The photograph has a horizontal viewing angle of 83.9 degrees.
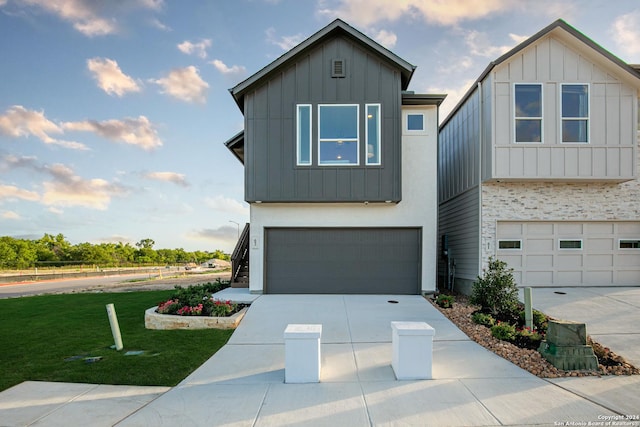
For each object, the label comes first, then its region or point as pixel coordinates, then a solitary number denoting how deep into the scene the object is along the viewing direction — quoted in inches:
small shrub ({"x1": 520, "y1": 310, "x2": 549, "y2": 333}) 296.9
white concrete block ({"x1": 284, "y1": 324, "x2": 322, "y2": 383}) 198.2
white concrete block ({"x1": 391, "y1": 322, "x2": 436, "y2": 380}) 200.8
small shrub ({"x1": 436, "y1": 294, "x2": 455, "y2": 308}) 385.6
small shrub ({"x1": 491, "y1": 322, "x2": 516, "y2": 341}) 268.2
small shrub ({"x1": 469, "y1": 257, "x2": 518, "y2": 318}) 332.8
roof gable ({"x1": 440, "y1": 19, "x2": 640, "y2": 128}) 407.8
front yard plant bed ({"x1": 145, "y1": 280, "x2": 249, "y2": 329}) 313.7
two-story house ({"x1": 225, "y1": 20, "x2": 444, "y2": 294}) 425.4
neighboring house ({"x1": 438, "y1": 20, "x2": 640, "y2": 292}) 414.9
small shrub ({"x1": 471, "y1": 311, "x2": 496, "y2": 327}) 308.0
